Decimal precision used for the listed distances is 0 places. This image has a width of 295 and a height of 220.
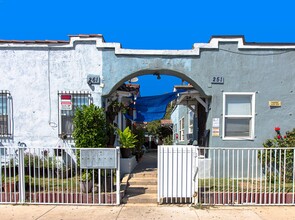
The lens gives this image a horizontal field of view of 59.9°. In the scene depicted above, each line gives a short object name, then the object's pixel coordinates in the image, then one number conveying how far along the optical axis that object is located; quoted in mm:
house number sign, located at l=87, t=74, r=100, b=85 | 8164
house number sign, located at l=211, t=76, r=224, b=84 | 8086
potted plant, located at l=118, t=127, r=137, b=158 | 8766
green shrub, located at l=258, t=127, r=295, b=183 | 6965
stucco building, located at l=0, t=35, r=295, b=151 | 8086
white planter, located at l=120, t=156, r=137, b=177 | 8359
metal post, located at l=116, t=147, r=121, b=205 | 6180
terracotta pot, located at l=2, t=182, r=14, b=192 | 6305
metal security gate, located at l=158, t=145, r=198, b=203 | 6223
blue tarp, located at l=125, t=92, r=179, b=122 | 10188
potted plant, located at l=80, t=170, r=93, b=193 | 6320
